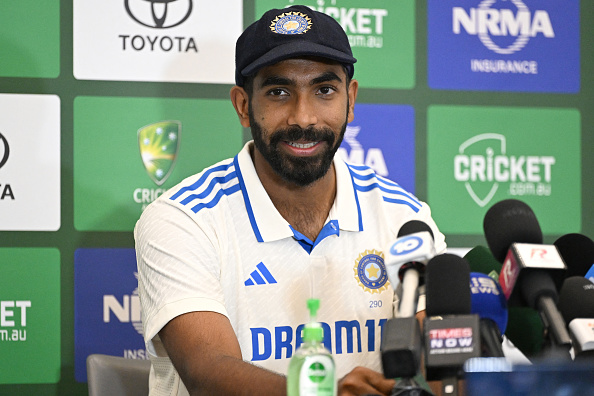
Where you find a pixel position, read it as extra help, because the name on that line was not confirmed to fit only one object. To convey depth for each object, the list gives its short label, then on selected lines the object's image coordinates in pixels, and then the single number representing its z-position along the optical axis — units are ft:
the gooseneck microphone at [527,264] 10.76
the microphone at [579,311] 10.83
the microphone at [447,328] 10.63
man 12.30
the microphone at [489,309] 10.92
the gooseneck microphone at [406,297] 10.52
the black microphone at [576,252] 11.34
